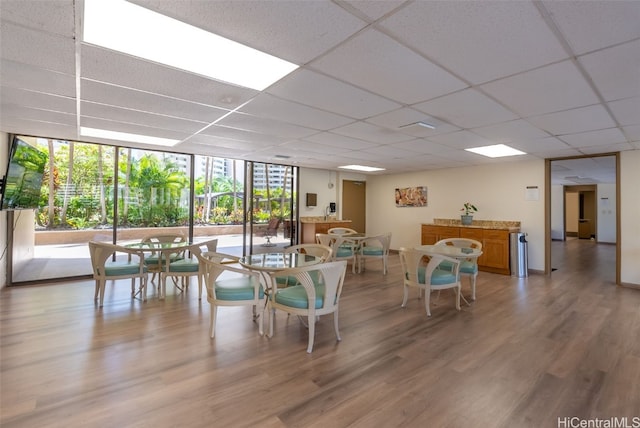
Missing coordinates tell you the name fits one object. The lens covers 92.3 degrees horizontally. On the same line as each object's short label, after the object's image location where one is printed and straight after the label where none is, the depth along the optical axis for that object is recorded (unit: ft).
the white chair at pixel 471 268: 15.14
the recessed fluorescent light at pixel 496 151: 17.46
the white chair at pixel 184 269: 14.84
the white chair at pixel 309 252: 12.89
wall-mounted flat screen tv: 12.37
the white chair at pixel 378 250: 20.39
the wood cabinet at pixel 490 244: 21.02
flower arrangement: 24.11
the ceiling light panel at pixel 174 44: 6.08
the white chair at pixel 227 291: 10.52
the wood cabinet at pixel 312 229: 27.07
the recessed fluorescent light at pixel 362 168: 26.32
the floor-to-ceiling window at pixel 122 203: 18.38
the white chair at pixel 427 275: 13.05
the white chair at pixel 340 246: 20.08
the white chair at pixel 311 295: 9.64
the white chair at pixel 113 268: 13.52
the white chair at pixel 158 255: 15.42
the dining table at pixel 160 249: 14.39
